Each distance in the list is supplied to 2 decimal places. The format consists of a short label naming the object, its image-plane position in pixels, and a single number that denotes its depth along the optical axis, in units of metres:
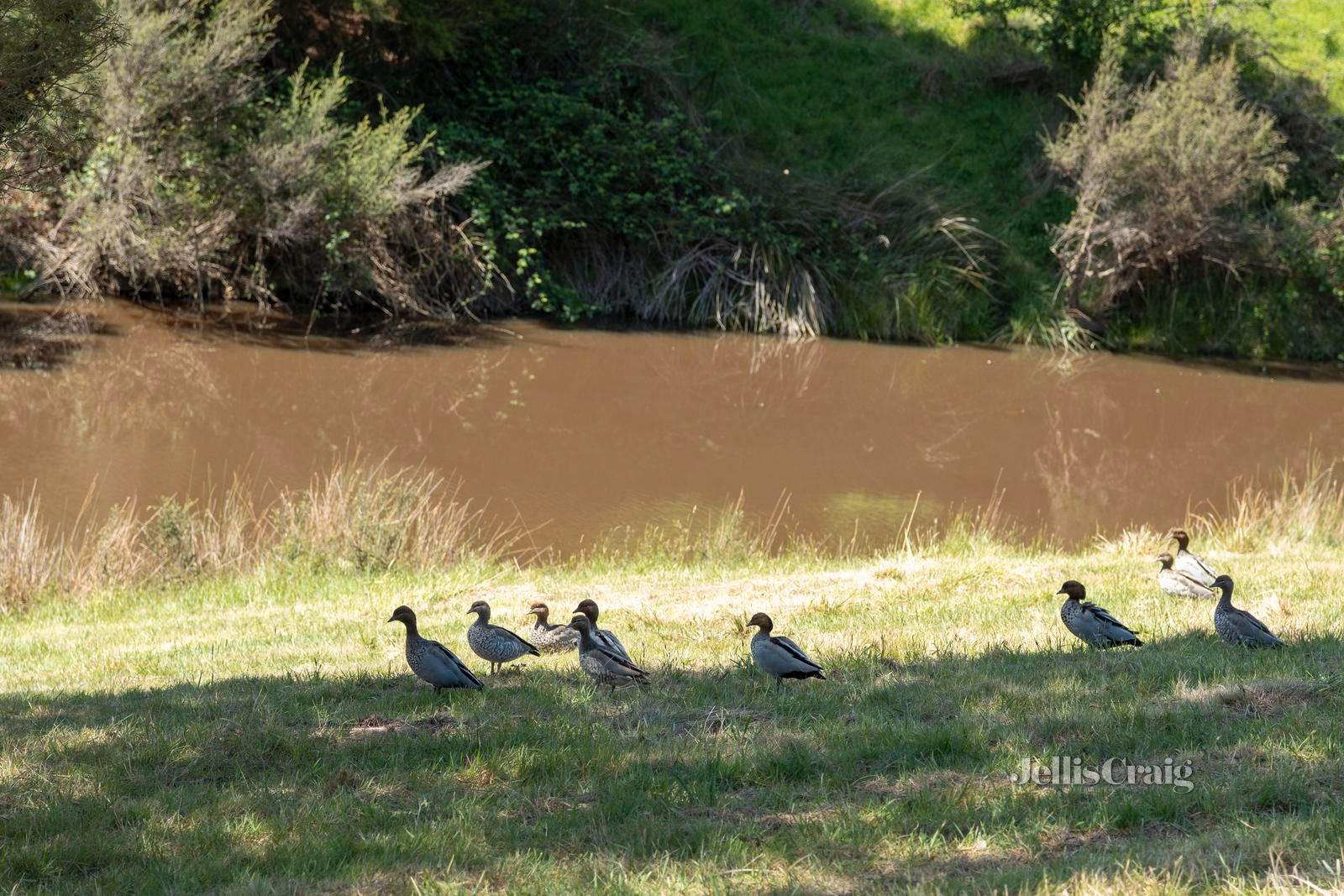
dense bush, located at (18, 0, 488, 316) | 44.69
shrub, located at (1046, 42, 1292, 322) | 49.16
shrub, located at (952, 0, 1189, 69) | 58.12
